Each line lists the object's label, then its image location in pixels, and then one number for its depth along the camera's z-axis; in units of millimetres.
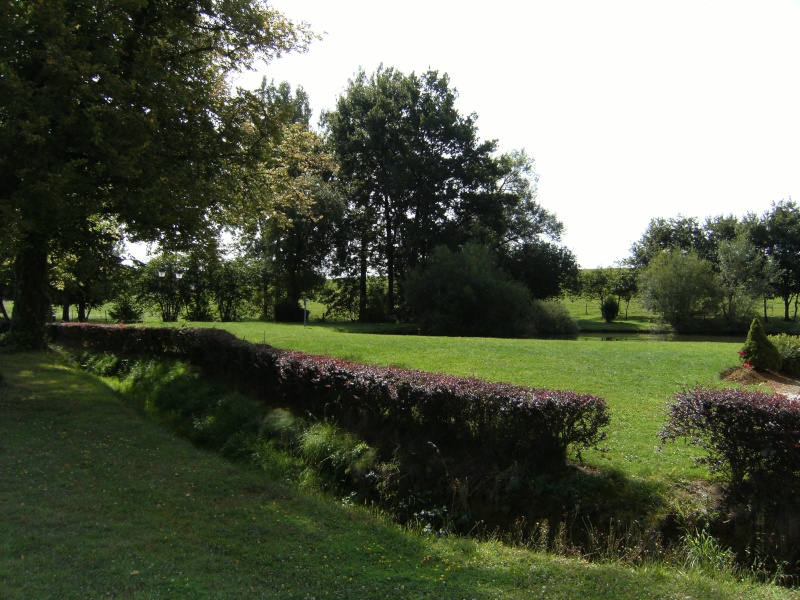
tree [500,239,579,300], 46750
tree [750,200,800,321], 48062
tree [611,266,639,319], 59094
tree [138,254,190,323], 34594
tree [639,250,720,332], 40781
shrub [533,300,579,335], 36906
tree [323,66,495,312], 38594
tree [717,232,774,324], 40844
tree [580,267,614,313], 61759
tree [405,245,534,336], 32312
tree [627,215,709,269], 60469
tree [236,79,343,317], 36125
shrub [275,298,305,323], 35812
